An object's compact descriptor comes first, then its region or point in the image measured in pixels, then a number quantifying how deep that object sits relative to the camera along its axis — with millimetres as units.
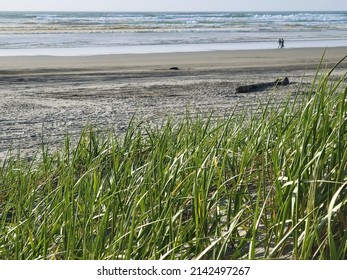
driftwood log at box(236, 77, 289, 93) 12422
